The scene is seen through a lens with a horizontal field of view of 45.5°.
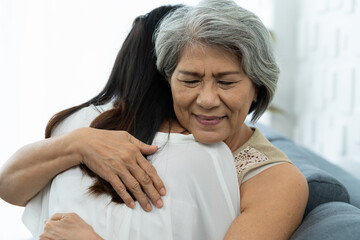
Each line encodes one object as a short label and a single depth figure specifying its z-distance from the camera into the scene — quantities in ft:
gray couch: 3.45
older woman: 3.79
